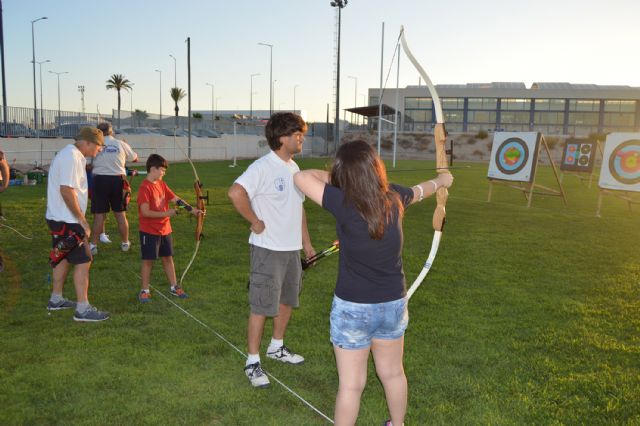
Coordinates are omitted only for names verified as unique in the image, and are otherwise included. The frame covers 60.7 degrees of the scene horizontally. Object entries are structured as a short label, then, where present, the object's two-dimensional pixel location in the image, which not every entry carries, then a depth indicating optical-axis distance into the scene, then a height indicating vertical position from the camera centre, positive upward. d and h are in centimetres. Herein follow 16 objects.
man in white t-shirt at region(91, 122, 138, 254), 803 -77
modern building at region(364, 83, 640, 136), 7006 +497
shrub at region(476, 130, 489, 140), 5847 +91
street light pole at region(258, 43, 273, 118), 5651 +650
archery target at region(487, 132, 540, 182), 1516 -31
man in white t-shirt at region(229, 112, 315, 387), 375 -59
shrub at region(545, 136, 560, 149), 5703 +41
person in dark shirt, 269 -65
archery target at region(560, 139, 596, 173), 1952 -36
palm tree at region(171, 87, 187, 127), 9694 +696
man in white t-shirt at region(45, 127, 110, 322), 482 -75
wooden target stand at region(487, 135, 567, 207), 1418 -111
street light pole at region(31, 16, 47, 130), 4301 +544
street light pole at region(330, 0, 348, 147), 4141 +532
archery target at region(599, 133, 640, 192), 1332 -40
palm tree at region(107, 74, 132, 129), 8900 +787
